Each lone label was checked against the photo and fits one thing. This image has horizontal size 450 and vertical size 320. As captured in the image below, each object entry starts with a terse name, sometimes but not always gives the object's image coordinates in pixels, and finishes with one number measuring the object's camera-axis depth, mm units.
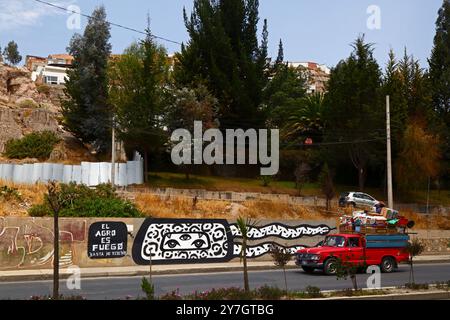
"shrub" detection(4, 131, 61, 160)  43656
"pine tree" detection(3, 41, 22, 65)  118688
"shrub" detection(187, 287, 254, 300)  12117
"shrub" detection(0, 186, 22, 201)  30047
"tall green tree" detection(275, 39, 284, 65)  55000
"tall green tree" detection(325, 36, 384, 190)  45594
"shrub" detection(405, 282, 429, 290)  14855
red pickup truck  21188
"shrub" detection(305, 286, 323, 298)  13438
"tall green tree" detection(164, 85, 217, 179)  44812
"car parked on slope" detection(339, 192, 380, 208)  38688
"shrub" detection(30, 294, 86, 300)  11705
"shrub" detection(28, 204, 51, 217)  25766
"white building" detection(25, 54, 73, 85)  99206
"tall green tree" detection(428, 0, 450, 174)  55688
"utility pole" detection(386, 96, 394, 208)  33406
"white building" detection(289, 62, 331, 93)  97950
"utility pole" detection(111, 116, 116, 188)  36312
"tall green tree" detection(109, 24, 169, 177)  42531
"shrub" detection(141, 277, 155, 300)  11258
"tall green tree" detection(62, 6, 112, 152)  46562
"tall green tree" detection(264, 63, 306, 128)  52844
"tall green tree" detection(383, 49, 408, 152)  46406
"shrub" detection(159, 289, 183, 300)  11937
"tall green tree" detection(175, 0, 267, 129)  49750
